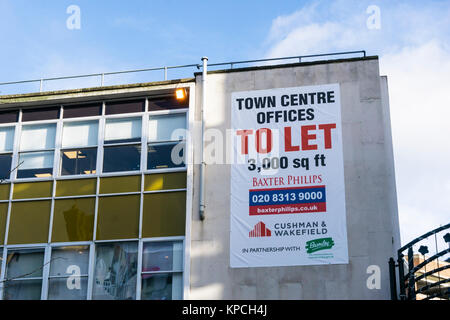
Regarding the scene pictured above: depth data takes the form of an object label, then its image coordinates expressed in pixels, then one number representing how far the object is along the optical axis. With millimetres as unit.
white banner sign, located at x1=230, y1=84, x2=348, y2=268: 16484
